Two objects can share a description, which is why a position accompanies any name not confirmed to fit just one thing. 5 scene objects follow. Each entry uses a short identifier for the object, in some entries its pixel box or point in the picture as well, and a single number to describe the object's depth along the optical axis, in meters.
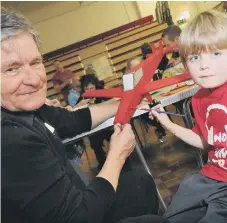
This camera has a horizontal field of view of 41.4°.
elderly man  0.90
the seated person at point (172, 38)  3.31
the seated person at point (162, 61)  3.52
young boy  1.18
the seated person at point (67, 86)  4.20
